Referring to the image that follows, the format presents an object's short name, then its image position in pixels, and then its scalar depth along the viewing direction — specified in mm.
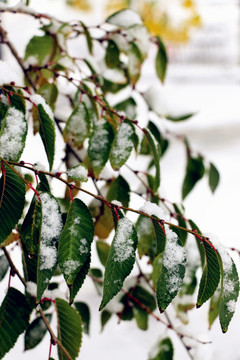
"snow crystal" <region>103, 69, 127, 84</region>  684
